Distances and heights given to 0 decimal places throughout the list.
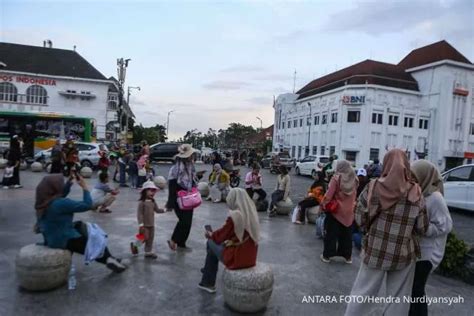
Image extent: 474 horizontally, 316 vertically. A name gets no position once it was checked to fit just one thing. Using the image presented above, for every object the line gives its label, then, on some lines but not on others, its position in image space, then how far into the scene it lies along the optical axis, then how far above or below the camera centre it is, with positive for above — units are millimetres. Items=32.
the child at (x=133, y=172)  14766 -1378
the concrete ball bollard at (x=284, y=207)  10320 -1671
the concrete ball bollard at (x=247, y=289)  4031 -1552
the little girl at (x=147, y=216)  5781 -1199
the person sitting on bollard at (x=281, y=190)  10055 -1202
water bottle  4535 -1788
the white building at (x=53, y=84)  42812 +5472
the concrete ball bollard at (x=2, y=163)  18241 -1686
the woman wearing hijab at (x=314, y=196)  9117 -1180
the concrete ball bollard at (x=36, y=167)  18314 -1765
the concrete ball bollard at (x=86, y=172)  17078 -1739
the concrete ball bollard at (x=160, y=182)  14662 -1706
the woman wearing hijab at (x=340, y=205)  6039 -889
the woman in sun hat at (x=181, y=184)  6223 -736
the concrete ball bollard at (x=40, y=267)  4262 -1543
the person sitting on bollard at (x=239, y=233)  4098 -990
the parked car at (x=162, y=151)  30331 -1051
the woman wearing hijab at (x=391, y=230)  3250 -686
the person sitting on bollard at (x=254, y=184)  10914 -1160
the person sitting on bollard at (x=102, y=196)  9297 -1523
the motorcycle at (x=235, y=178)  16234 -1584
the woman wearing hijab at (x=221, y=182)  12086 -1294
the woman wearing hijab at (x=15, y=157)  11836 -878
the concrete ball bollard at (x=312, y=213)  9336 -1625
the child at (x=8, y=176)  12314 -1549
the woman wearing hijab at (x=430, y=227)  3350 -637
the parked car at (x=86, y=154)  20377 -1198
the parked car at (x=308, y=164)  27277 -1307
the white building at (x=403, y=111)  49250 +5526
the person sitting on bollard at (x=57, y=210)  4371 -902
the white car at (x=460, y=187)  12219 -1014
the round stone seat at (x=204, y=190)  12781 -1662
